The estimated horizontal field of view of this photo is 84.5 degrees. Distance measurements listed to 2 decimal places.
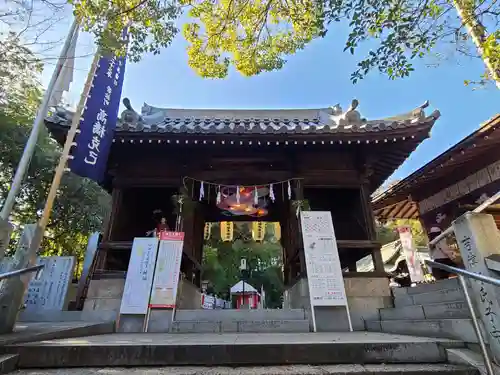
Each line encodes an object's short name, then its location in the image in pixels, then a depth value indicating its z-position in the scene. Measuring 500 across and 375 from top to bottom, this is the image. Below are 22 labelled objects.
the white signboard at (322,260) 5.69
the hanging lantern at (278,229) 11.00
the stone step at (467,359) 2.64
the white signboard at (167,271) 5.68
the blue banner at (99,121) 5.75
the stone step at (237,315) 5.67
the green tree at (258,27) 4.27
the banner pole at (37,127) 6.64
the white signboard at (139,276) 5.59
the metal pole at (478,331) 2.48
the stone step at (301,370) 2.60
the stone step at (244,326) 5.41
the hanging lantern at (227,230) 10.84
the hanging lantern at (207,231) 10.76
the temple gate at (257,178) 6.40
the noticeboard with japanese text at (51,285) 6.61
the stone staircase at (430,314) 3.42
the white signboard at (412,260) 9.23
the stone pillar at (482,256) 2.86
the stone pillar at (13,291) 3.59
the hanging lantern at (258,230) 10.76
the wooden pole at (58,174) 4.11
